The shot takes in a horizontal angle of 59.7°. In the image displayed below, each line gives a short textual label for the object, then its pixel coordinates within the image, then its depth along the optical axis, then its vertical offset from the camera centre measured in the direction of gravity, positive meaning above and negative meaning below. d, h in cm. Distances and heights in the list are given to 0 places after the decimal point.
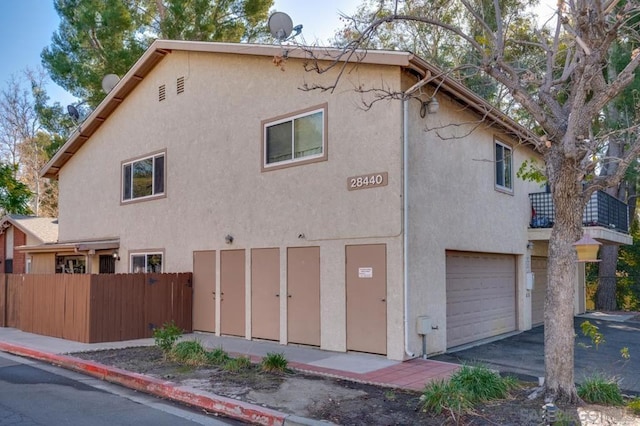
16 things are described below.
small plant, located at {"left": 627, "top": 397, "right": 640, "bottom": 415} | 657 -192
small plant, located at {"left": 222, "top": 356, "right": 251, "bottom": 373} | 941 -206
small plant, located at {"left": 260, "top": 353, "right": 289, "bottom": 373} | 934 -202
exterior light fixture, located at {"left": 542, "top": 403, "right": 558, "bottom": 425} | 595 -183
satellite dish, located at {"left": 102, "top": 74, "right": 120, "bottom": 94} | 1914 +560
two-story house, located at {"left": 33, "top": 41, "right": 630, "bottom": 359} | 1071 +99
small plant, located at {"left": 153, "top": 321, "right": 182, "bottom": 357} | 1079 -183
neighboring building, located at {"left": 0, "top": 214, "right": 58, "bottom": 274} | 2253 +35
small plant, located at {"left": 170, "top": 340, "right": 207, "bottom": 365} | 996 -199
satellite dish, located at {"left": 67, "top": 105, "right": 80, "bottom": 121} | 1944 +464
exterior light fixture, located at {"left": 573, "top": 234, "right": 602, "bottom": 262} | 690 -7
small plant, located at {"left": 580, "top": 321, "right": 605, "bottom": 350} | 728 -115
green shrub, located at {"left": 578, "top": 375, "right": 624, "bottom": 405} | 698 -189
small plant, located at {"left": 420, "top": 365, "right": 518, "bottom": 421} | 672 -187
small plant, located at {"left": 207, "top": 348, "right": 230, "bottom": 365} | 997 -204
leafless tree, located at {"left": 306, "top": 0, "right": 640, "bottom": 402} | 697 +127
